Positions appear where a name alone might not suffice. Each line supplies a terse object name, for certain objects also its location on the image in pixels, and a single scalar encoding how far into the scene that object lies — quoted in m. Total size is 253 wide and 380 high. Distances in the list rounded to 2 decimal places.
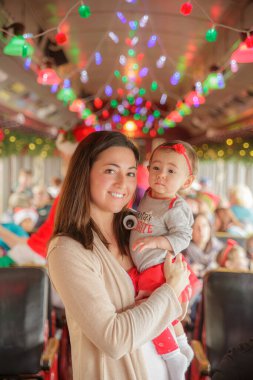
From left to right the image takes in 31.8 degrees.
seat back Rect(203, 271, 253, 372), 2.92
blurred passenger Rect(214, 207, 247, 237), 5.81
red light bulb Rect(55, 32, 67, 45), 4.04
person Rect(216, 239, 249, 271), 4.11
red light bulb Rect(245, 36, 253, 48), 3.72
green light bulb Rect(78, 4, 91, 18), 3.40
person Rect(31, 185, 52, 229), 8.71
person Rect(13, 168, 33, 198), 8.99
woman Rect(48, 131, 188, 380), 1.49
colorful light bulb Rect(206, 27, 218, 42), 3.66
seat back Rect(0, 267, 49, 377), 2.96
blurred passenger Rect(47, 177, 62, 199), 9.39
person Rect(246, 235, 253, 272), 4.46
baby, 1.74
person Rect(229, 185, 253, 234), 6.58
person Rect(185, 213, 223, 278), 4.06
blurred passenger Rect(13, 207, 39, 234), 5.48
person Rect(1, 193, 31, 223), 6.77
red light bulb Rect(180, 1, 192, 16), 3.40
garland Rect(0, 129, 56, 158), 8.30
